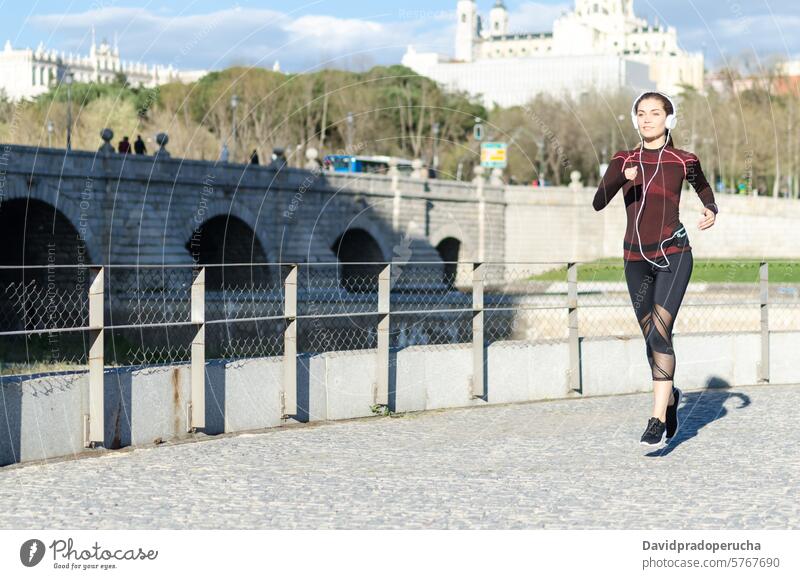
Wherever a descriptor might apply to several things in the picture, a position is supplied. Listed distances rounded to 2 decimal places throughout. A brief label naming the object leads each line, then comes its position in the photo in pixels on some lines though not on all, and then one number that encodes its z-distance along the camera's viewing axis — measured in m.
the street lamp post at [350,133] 57.16
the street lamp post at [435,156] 74.75
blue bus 59.16
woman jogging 8.88
